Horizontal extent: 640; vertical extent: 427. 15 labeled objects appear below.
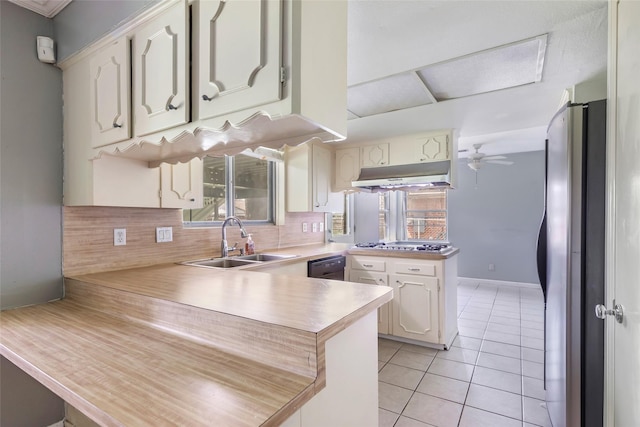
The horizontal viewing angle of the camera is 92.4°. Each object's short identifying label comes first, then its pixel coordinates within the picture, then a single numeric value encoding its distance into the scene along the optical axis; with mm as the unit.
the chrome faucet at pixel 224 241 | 2506
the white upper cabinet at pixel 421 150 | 3346
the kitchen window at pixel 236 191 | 2699
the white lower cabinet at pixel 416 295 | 2816
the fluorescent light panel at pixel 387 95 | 2139
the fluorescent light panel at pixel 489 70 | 1748
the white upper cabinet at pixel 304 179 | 3391
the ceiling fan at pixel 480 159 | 4689
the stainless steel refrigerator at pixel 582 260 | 1342
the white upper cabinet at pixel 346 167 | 3887
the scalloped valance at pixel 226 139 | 1162
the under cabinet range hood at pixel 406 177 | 3271
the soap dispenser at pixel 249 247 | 2766
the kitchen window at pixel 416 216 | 5770
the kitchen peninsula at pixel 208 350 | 767
